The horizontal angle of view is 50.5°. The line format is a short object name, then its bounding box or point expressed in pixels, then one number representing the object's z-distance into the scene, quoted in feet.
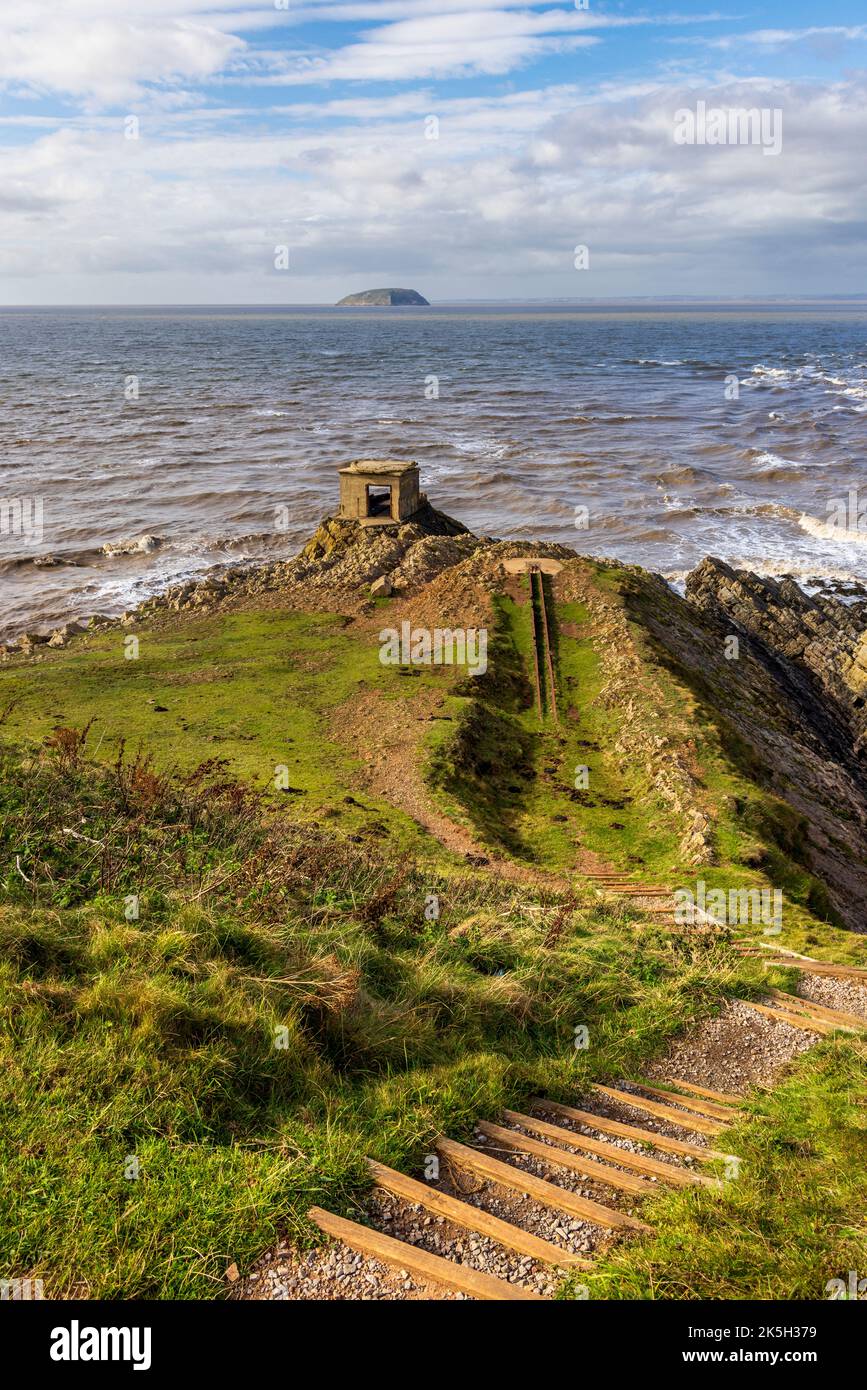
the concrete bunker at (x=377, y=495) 108.88
